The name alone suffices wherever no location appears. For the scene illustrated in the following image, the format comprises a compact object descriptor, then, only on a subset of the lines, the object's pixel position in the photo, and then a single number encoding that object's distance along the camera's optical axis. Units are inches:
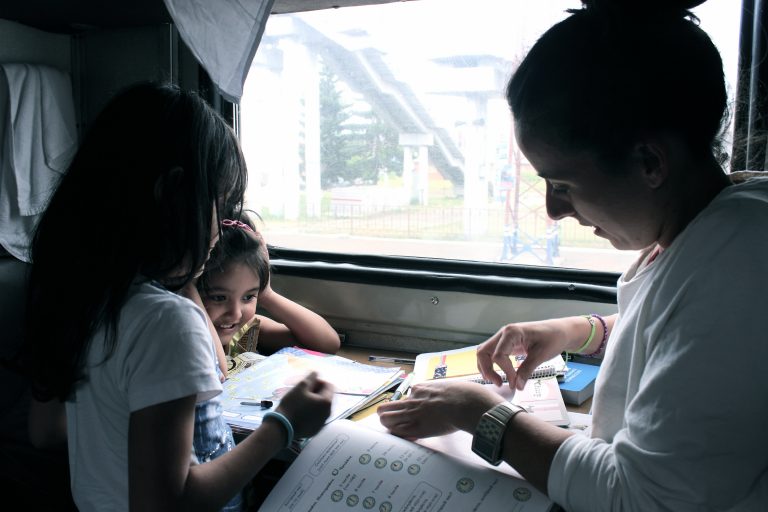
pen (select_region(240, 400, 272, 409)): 45.5
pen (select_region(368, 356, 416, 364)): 60.6
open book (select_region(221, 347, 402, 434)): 44.4
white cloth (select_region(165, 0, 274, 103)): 48.8
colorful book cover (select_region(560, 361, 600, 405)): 48.6
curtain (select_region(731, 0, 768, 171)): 52.3
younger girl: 58.6
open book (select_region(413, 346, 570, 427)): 43.3
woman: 24.9
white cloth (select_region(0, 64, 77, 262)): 62.0
